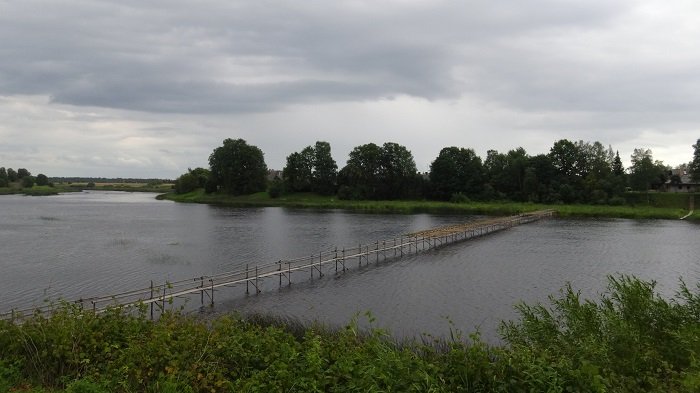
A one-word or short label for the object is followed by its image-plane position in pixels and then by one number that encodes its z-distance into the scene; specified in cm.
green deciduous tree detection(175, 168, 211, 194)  16262
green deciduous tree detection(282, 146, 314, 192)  13388
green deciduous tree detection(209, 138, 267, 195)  14050
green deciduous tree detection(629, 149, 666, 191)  12038
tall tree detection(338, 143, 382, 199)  12562
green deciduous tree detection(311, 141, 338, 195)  13188
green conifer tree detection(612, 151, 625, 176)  13138
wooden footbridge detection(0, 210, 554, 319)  2872
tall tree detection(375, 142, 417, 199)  12700
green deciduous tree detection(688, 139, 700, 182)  11294
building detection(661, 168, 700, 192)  12449
